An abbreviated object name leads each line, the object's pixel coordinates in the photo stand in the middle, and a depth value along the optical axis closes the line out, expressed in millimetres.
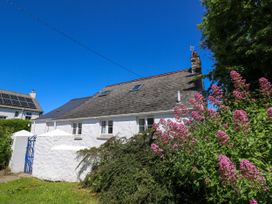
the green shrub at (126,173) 6043
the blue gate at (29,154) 11898
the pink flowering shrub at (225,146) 3051
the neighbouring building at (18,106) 33131
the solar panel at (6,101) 33453
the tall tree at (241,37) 8422
